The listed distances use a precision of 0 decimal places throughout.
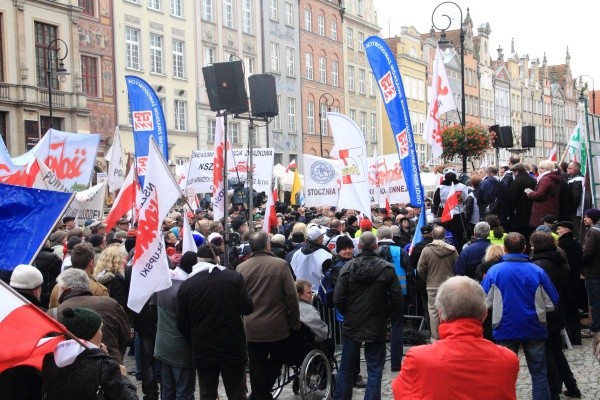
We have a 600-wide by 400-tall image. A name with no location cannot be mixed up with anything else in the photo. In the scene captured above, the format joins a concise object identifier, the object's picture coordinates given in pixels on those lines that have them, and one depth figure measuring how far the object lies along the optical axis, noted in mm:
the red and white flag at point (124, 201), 13959
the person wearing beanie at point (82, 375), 4547
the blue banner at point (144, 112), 14461
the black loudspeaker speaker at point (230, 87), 13016
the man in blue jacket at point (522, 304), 7348
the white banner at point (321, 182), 18516
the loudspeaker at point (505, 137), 20375
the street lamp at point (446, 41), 18628
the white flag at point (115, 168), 17297
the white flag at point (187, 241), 8305
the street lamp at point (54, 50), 33969
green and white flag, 16047
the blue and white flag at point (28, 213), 6484
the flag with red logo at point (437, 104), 14172
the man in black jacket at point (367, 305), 8047
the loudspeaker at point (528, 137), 21359
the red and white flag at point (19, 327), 4188
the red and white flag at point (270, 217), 12732
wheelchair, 8344
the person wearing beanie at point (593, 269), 10305
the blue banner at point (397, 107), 11109
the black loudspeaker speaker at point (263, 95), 13484
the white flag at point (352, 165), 13398
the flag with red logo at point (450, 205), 12578
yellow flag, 23688
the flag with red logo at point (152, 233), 7504
